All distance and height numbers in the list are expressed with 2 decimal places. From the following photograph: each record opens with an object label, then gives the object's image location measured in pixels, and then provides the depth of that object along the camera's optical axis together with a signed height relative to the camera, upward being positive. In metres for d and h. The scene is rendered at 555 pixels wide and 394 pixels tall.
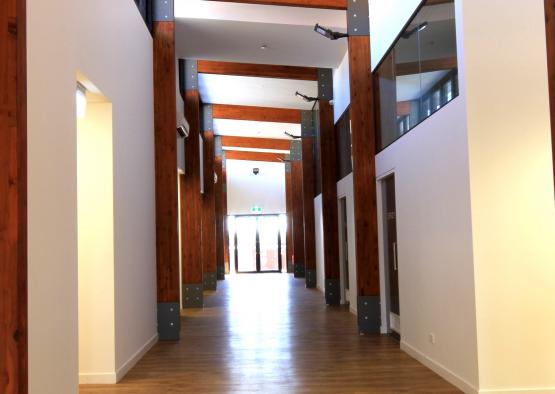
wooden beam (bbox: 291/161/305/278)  19.06 +0.34
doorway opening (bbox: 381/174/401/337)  7.54 -0.33
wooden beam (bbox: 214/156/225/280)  20.20 +0.48
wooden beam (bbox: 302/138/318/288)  15.92 +0.55
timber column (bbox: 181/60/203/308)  11.50 +0.51
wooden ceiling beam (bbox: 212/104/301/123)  15.90 +3.09
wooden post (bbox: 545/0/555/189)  2.61 +0.75
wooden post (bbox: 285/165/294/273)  22.28 +0.42
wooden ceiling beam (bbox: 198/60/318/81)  12.05 +3.18
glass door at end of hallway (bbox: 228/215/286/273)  24.17 -0.36
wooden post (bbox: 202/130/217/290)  16.16 +0.20
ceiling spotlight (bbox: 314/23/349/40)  7.90 +2.59
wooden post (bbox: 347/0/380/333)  8.03 +0.75
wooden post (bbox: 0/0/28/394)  2.75 +0.15
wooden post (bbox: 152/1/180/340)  7.99 +0.74
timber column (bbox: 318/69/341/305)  11.47 +0.73
